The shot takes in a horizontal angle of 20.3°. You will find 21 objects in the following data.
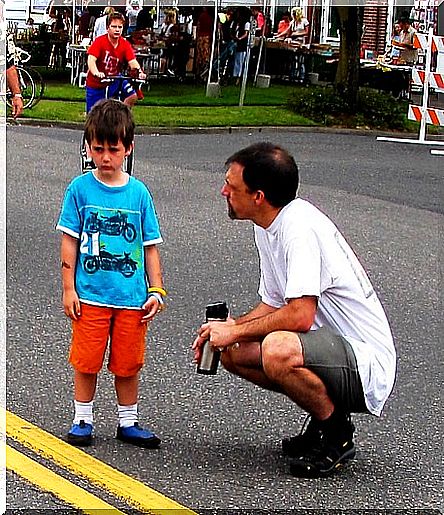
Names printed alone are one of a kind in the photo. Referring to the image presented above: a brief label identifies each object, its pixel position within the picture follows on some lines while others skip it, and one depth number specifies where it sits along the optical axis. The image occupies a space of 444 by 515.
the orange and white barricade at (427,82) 18.49
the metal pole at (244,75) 22.44
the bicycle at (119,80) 13.81
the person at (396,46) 29.04
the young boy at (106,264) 5.32
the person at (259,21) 31.52
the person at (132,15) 31.84
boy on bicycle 13.78
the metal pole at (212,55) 24.80
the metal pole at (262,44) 30.06
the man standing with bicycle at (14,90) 10.74
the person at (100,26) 26.42
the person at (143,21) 31.94
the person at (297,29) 32.84
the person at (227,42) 30.12
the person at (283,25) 33.02
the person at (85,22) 31.02
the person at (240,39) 30.09
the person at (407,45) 28.44
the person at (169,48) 30.11
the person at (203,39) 30.11
